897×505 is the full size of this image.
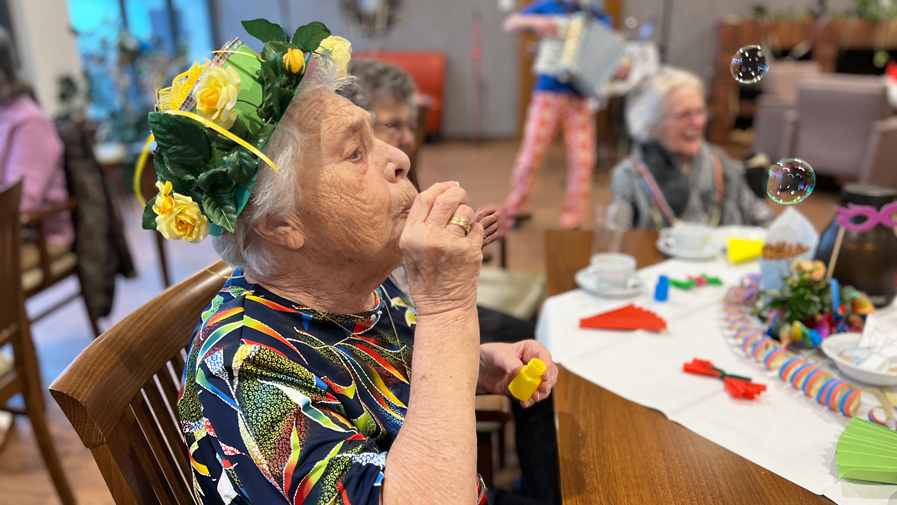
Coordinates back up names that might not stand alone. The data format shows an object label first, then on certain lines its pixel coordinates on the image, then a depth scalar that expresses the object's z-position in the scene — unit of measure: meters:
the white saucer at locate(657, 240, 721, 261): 1.68
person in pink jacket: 2.42
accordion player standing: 3.63
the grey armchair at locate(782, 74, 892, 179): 4.52
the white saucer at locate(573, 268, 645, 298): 1.43
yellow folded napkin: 1.63
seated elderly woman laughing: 2.29
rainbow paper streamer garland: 0.96
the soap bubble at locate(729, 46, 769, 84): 1.04
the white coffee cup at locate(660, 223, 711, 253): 1.68
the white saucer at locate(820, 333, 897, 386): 1.01
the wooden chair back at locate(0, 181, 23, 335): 1.64
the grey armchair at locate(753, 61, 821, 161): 5.43
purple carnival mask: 1.24
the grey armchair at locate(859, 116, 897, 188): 4.38
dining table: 0.82
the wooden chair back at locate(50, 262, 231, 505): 0.77
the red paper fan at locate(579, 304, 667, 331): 1.28
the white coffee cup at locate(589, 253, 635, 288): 1.44
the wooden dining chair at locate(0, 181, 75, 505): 1.67
